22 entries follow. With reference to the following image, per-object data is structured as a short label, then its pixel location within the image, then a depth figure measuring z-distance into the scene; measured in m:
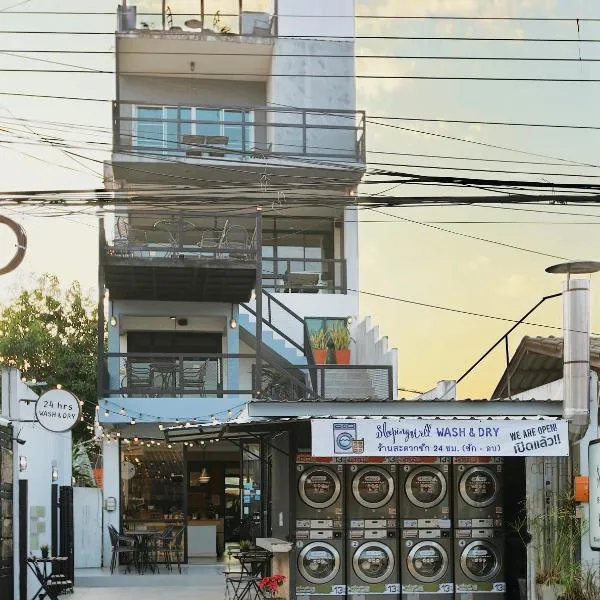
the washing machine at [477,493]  17.45
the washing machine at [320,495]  17.20
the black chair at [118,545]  26.31
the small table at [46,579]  18.97
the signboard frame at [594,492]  14.44
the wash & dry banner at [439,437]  15.72
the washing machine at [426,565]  17.27
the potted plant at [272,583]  16.48
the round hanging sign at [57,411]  17.52
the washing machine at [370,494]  17.27
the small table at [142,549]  26.75
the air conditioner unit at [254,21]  34.41
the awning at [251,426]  15.84
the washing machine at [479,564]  17.34
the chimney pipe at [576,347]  15.66
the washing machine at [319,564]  17.09
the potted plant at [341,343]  30.41
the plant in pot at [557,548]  15.55
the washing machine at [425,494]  17.34
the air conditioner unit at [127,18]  33.62
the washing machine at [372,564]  17.14
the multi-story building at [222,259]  26.89
